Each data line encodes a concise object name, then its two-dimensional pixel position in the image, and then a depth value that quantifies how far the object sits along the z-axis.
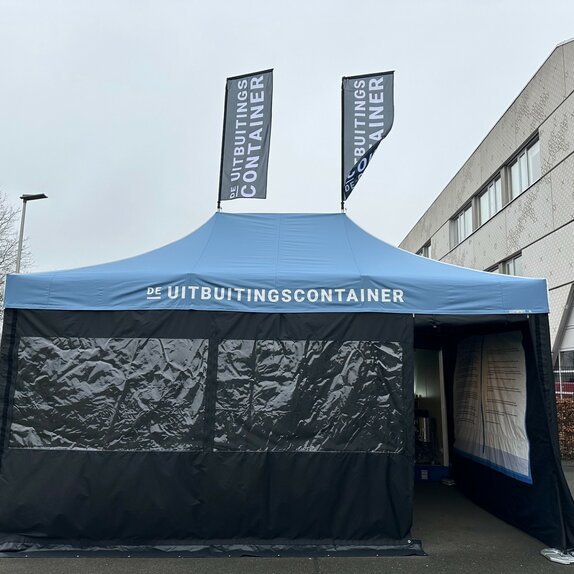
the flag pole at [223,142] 6.77
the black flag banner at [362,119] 6.80
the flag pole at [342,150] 6.79
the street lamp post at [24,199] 14.89
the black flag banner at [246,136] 6.78
